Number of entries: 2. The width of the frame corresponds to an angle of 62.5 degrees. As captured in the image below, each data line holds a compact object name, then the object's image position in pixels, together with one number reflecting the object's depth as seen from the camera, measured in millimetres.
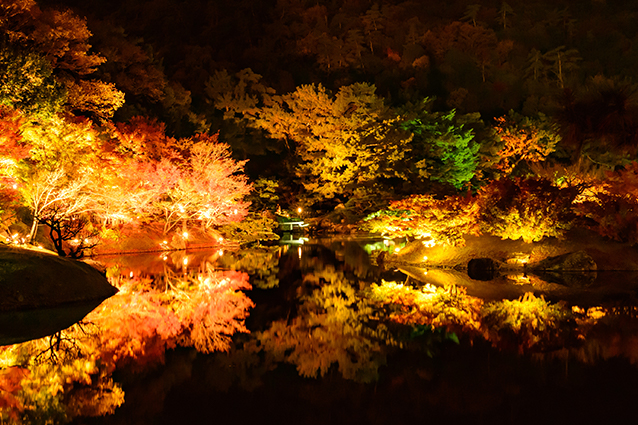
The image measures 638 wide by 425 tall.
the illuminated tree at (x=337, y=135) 28703
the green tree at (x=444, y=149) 30688
